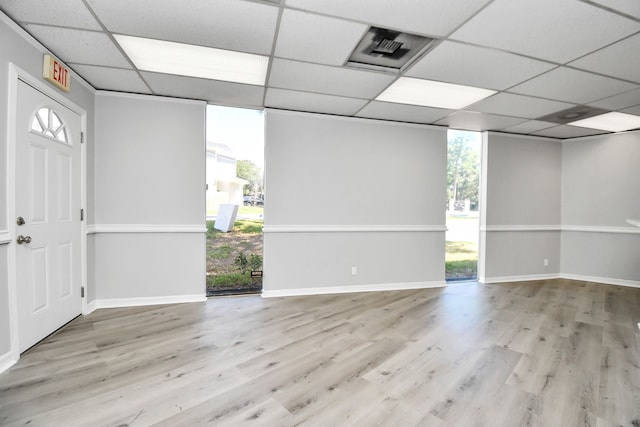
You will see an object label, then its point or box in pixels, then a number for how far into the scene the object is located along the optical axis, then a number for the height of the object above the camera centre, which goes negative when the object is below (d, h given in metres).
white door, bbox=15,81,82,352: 2.40 -0.09
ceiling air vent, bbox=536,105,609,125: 3.92 +1.31
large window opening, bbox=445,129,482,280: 5.10 +0.13
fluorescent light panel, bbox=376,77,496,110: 3.28 +1.34
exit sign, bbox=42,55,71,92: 2.57 +1.17
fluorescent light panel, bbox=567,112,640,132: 4.22 +1.31
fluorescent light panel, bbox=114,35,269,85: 2.61 +1.36
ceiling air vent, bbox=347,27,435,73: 2.43 +1.38
